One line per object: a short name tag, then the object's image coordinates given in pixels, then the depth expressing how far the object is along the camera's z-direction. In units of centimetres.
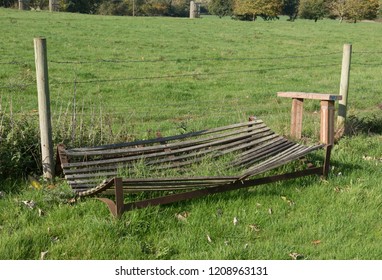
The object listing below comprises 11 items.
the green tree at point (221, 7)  6719
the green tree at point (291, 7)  7005
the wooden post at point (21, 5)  4464
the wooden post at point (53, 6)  4650
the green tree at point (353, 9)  6150
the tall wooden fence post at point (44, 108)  488
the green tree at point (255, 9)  6009
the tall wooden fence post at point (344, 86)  700
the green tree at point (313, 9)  6544
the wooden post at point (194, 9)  5782
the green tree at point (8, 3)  4799
